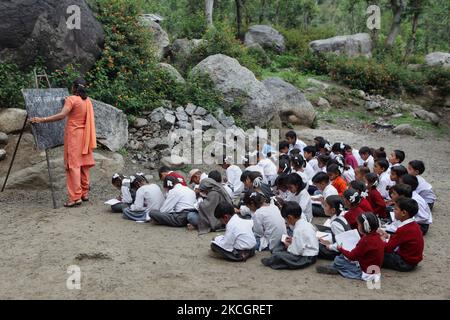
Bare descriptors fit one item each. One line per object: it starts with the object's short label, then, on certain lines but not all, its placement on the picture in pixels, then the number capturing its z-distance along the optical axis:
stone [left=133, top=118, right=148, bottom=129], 11.30
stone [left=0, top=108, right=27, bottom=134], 9.45
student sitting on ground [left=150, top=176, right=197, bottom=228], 7.31
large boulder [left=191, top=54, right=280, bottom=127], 13.01
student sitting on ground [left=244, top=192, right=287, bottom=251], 6.22
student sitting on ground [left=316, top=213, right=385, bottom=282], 5.20
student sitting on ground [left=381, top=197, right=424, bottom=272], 5.49
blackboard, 7.83
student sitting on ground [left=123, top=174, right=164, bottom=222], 7.42
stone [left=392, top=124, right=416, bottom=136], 15.97
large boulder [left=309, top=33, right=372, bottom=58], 24.27
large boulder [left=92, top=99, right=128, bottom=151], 10.13
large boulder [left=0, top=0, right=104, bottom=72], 9.95
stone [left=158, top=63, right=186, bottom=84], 12.71
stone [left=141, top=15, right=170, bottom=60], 14.48
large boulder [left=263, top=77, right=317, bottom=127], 15.09
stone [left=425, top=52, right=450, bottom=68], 22.11
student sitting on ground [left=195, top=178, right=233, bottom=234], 7.14
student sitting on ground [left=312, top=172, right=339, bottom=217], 7.14
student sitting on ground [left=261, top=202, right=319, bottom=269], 5.63
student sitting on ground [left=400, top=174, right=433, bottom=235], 6.92
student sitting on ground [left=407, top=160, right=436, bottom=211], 7.78
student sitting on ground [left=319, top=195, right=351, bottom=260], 5.86
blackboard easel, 7.87
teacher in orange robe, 7.84
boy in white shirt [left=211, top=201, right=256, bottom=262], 5.88
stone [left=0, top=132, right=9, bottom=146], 9.27
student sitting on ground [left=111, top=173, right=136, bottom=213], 7.77
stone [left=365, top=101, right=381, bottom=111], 18.58
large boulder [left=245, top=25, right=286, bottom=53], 24.33
